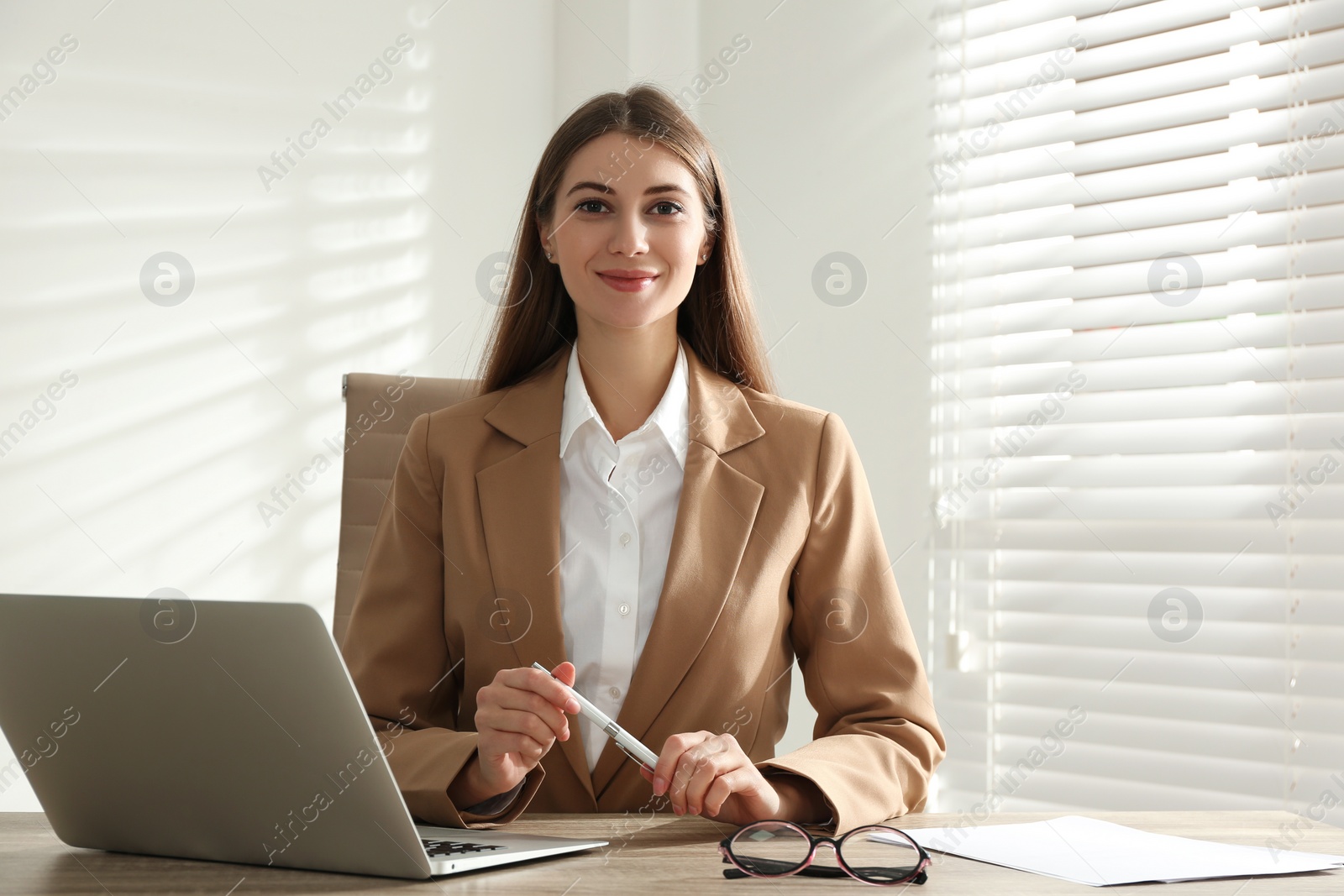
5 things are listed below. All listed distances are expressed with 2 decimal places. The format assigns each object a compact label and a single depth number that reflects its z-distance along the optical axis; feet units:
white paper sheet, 2.87
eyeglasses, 2.80
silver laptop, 2.46
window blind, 6.17
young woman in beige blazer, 4.29
